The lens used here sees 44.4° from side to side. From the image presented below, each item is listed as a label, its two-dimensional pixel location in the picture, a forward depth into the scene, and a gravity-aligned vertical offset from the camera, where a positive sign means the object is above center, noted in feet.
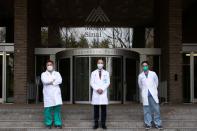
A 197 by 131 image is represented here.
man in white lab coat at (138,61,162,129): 21.83 -2.75
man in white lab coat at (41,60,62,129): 21.75 -2.60
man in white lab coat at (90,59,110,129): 21.51 -2.18
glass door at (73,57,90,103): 33.59 -1.88
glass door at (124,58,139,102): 34.54 -1.93
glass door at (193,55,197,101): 34.72 -1.62
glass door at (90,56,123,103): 33.69 -0.61
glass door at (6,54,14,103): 34.28 -1.35
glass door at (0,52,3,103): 34.33 -1.14
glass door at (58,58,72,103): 34.28 -1.50
